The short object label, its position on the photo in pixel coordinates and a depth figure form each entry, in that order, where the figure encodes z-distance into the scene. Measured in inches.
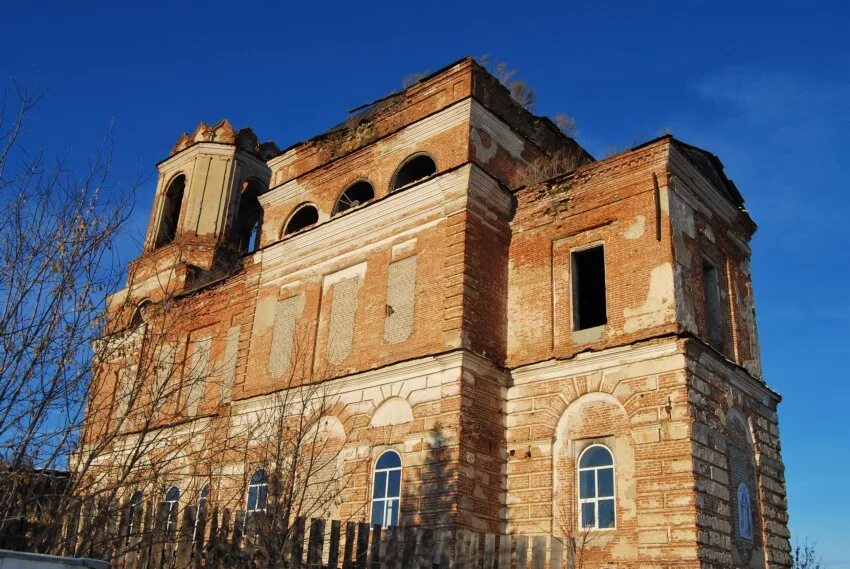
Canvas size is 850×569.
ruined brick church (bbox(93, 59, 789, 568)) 524.1
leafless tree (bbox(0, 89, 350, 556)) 275.6
